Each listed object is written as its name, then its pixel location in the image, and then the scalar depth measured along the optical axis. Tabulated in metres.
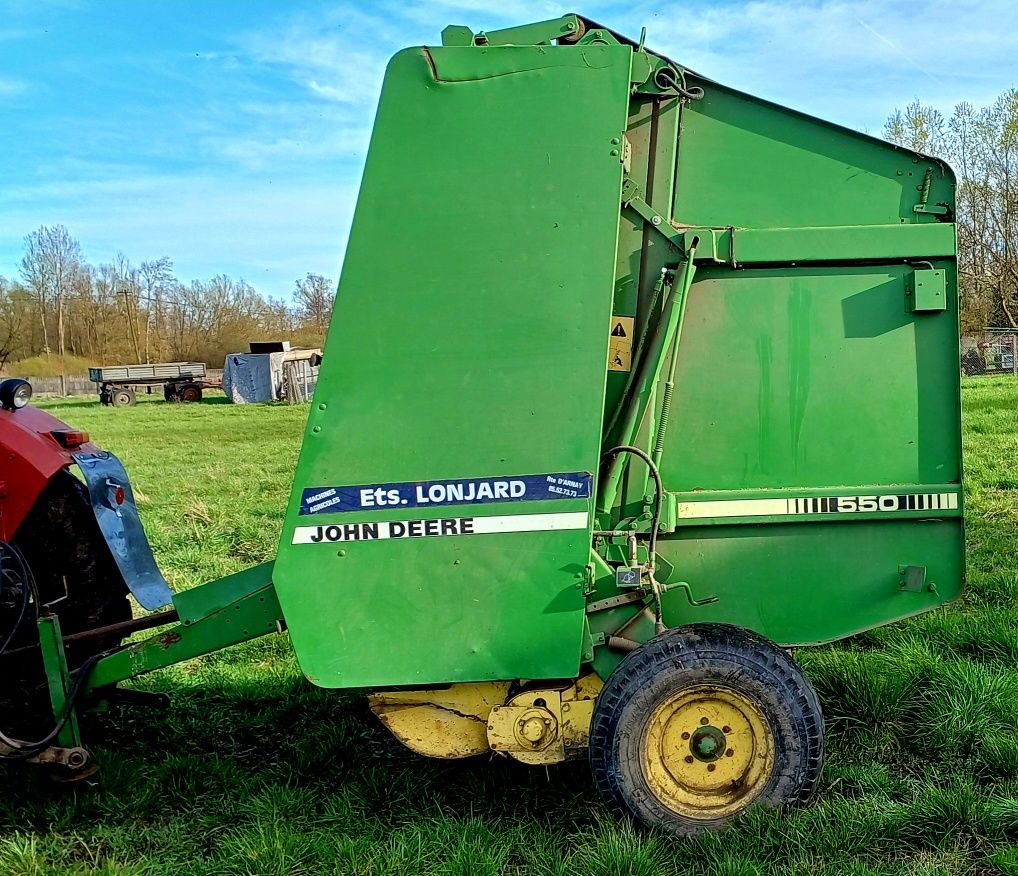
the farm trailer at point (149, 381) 36.69
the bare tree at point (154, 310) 62.22
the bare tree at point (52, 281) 59.56
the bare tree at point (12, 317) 54.44
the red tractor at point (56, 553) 3.32
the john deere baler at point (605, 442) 2.78
